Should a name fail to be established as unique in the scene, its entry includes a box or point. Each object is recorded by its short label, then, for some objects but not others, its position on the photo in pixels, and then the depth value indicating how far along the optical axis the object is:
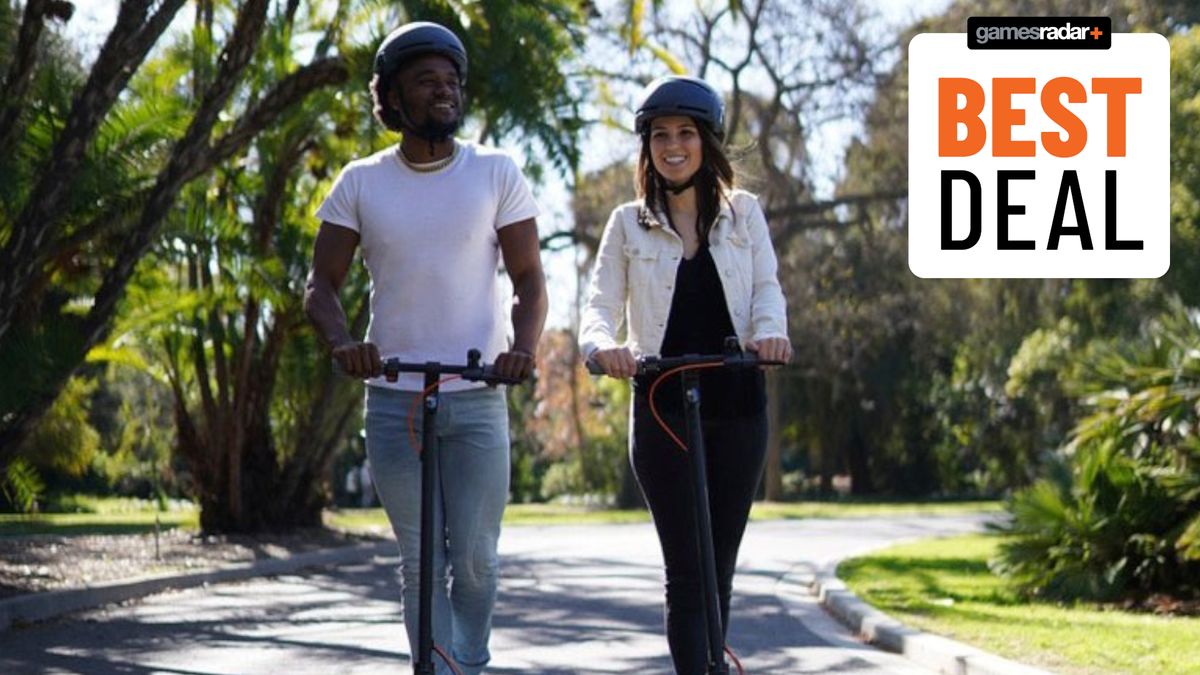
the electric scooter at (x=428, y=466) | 9.46
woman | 10.72
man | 10.14
